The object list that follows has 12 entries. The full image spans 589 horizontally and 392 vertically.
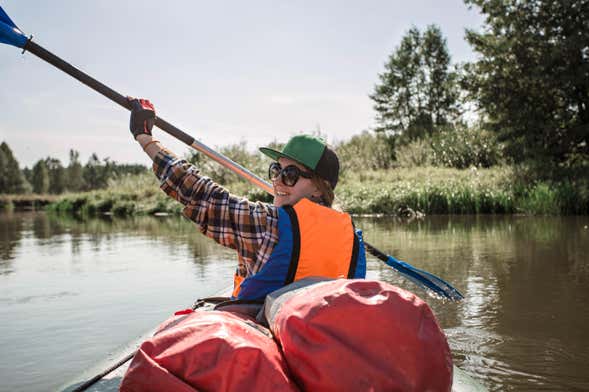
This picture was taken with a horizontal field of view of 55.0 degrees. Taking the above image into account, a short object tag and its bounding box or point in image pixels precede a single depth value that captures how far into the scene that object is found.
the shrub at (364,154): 20.77
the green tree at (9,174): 54.16
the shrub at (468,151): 18.28
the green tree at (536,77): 14.45
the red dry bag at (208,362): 1.30
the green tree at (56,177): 62.56
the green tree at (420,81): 30.48
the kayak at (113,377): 1.98
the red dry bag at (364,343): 1.31
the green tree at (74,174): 63.53
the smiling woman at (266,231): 1.82
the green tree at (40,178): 59.00
